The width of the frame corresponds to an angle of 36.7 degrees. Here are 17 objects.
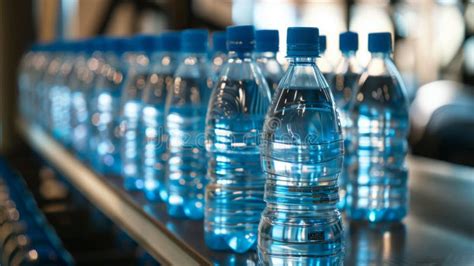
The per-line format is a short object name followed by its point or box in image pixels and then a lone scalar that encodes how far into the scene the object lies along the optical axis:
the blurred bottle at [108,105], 2.08
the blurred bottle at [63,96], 2.89
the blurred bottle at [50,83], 3.29
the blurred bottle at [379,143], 1.42
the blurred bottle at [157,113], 1.59
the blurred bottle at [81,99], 2.50
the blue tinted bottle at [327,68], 1.50
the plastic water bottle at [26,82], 4.12
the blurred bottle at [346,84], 1.45
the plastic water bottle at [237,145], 1.19
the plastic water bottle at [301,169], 1.00
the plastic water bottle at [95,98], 2.25
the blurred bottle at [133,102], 1.80
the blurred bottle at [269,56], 1.16
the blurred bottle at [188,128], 1.42
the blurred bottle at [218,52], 1.34
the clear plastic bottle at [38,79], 3.68
